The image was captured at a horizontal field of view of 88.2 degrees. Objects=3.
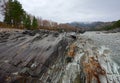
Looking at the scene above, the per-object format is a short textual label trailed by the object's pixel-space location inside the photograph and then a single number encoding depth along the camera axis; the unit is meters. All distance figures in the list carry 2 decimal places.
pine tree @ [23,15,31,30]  26.79
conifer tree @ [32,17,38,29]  29.26
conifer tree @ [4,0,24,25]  23.25
